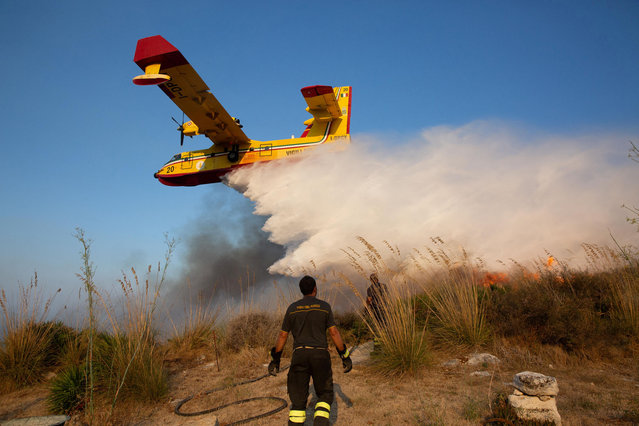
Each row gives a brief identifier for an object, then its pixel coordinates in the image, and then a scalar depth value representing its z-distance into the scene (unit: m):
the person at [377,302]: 6.32
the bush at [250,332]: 8.66
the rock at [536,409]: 3.60
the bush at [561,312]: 6.45
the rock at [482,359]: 6.31
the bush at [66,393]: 5.41
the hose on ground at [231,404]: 4.81
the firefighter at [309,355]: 3.81
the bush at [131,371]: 5.51
